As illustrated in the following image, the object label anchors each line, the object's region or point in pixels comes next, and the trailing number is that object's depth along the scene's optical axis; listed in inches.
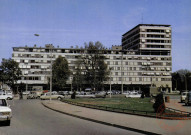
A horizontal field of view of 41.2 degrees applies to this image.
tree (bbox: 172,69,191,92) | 4232.3
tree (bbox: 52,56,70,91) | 3129.9
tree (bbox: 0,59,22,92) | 3075.8
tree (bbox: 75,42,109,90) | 3029.0
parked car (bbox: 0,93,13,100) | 1927.9
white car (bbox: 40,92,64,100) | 1930.1
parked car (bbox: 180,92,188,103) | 1395.4
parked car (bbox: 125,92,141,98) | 2273.7
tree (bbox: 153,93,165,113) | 684.7
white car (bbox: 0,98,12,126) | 486.0
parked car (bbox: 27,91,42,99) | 2200.4
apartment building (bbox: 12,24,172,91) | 4212.6
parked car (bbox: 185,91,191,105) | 1138.5
